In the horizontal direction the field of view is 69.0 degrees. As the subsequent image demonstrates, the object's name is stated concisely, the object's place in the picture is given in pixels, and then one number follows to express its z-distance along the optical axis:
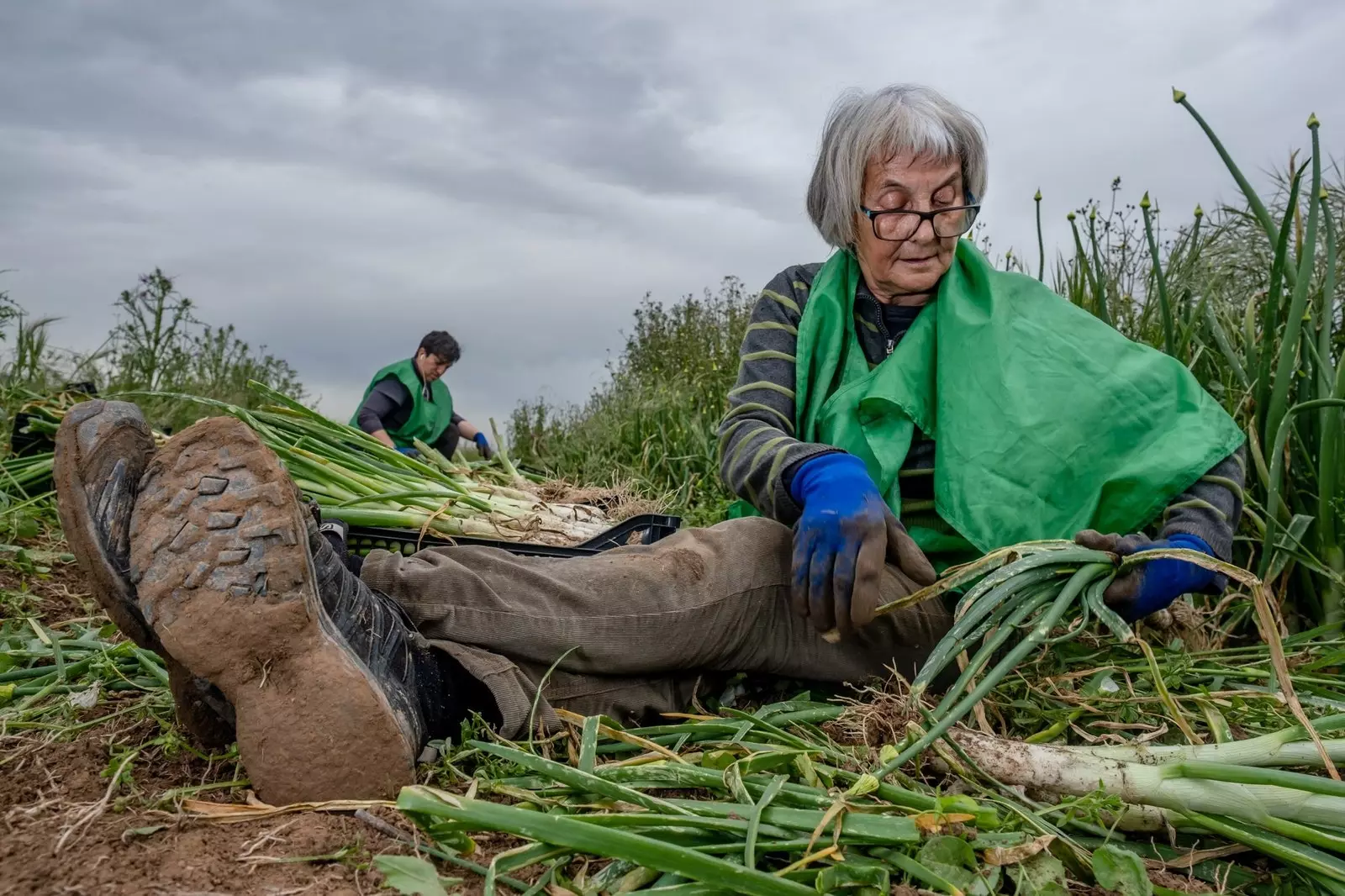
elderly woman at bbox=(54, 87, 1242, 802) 1.35
